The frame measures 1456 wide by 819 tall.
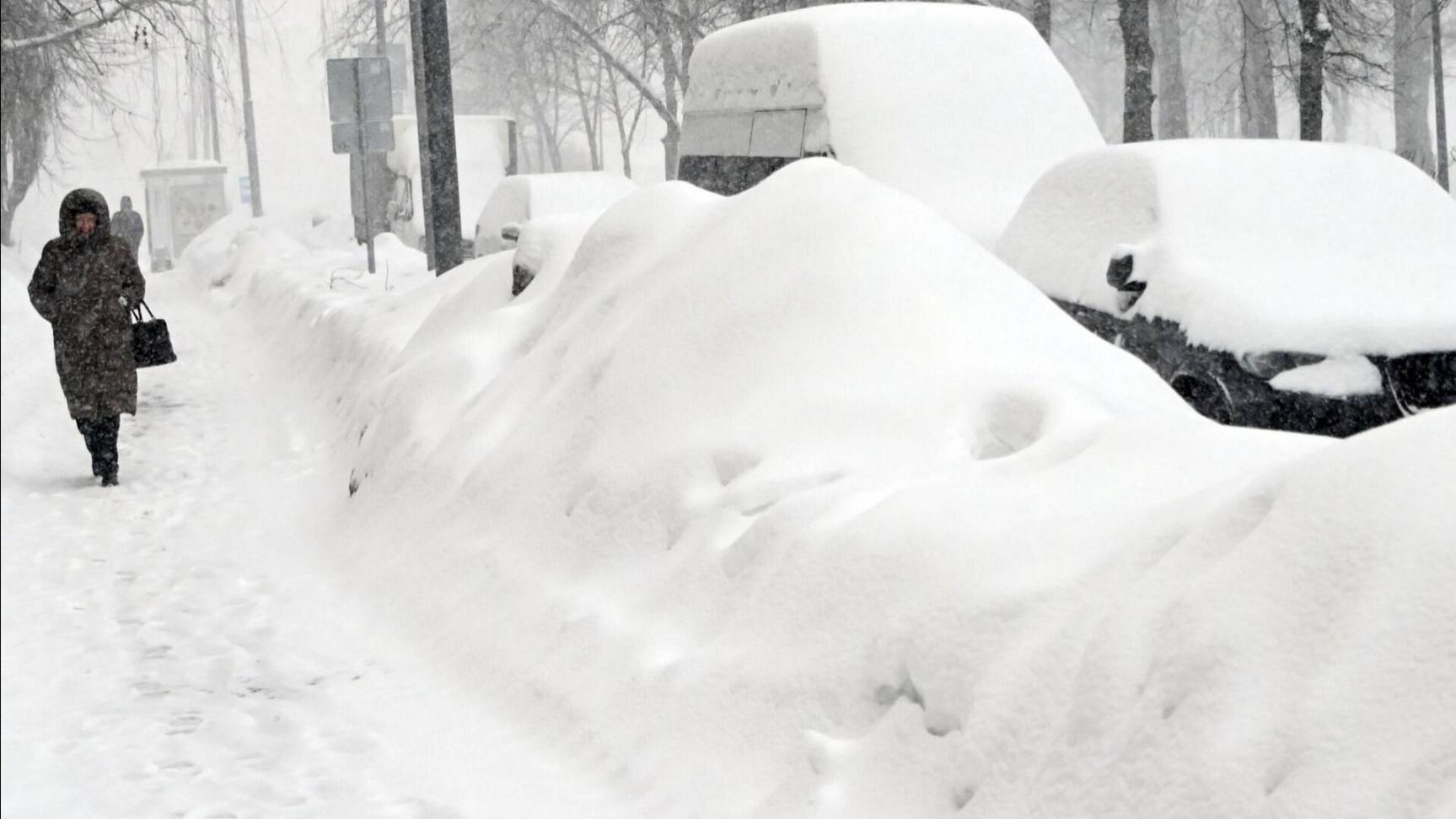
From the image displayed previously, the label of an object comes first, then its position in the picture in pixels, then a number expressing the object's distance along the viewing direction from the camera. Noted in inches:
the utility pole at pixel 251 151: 1600.6
